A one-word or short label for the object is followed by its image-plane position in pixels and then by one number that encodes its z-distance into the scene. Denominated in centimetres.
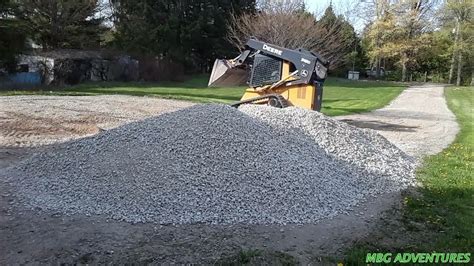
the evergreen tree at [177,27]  2930
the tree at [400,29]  3828
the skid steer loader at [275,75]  882
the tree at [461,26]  3741
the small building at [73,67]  2036
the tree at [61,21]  2369
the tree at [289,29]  2367
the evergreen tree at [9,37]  1776
